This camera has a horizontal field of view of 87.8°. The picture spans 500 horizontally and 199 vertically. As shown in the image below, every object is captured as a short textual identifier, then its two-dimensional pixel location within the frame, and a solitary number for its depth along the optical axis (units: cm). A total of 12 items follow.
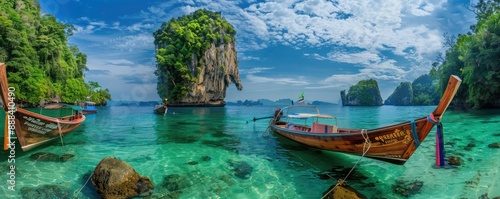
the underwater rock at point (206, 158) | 1102
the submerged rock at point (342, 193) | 655
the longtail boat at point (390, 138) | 731
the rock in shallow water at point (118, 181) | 707
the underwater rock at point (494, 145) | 1198
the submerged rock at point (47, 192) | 709
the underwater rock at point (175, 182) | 793
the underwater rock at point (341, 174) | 878
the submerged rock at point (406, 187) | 742
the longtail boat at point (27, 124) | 879
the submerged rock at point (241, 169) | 910
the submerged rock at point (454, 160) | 968
